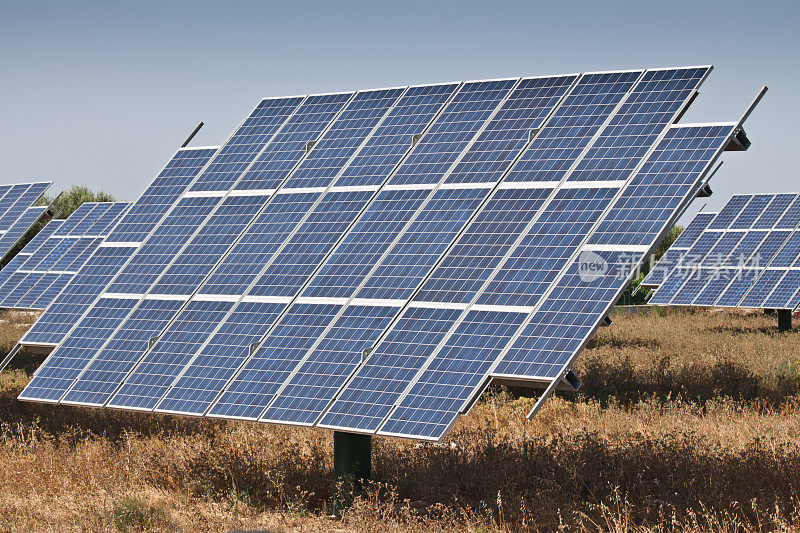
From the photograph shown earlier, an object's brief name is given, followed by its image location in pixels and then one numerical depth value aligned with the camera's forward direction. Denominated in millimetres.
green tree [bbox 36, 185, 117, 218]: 77225
